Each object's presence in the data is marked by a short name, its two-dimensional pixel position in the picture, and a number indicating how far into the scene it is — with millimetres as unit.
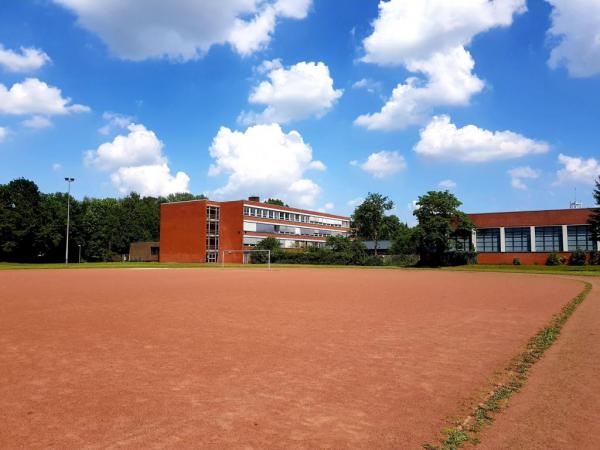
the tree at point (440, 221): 67375
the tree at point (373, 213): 93875
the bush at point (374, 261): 77562
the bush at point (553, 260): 63416
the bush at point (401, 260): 75375
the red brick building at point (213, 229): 89312
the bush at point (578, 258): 62219
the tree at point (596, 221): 57219
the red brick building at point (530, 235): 64438
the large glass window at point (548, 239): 65750
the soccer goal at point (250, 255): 84538
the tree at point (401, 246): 95512
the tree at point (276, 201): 170800
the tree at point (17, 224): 79062
